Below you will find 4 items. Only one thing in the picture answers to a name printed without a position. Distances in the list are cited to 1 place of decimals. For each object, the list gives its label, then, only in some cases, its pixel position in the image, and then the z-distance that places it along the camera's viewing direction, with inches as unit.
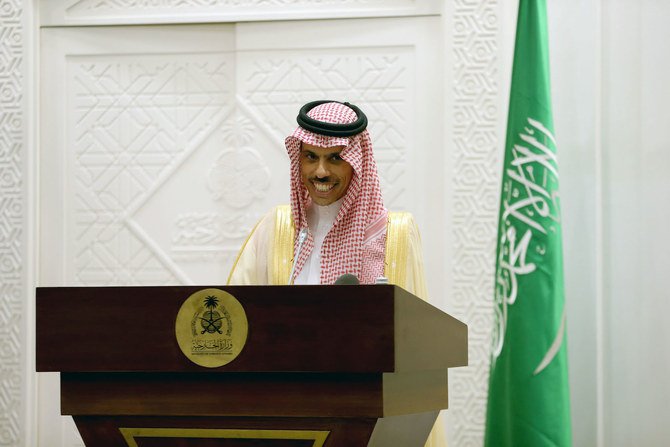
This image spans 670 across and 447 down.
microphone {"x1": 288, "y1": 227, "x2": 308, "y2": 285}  191.7
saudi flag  231.9
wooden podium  121.5
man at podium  190.7
